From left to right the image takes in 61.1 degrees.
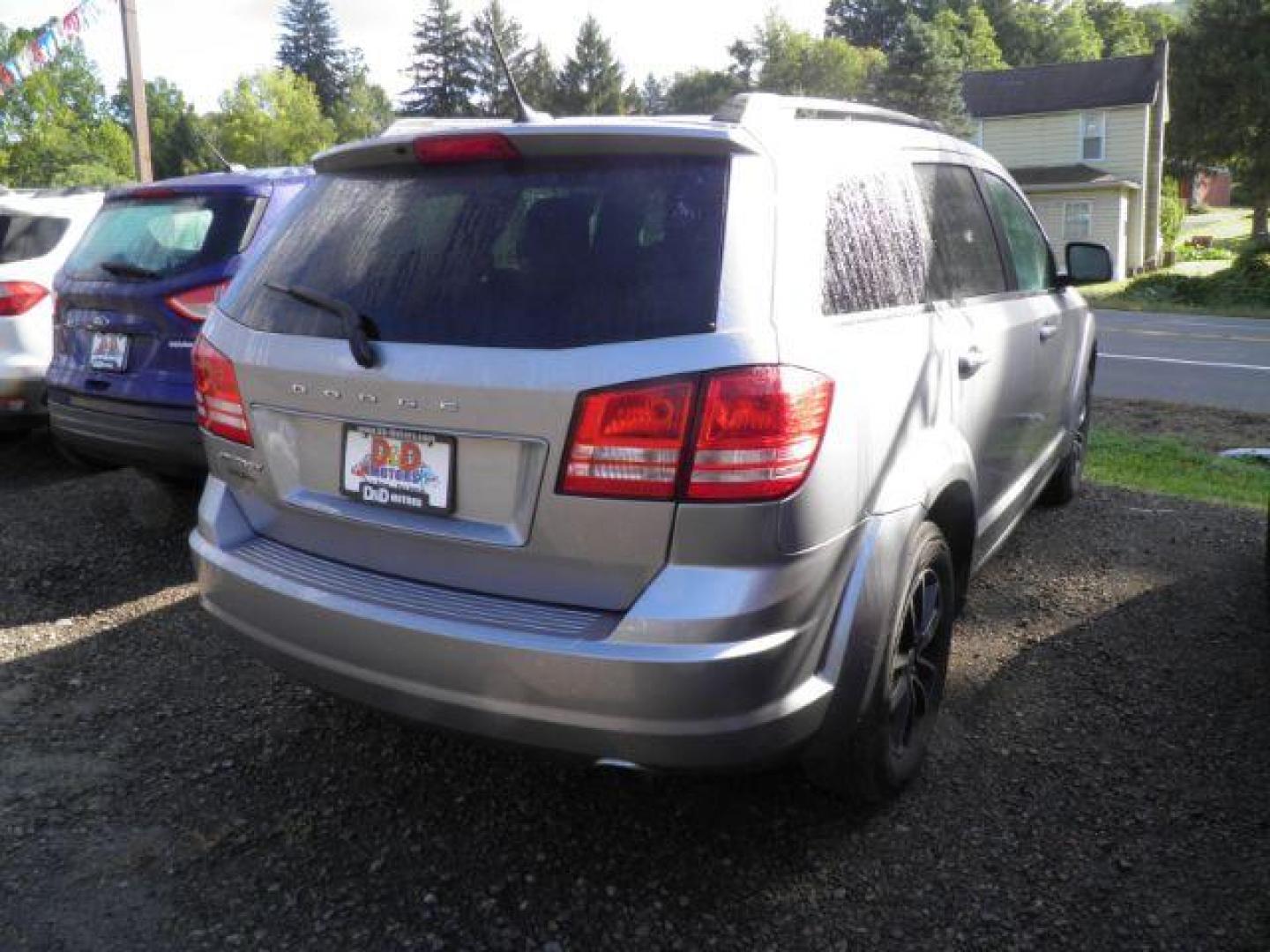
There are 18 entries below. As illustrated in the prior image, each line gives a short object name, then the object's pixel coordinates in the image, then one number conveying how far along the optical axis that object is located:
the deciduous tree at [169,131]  68.06
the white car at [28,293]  5.98
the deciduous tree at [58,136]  63.06
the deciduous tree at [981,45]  68.12
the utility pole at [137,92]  12.55
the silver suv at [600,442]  2.17
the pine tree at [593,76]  67.00
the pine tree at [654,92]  111.62
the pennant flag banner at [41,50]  15.02
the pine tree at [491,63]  68.03
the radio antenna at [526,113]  2.88
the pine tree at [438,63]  73.00
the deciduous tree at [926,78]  44.38
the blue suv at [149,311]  4.76
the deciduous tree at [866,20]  90.38
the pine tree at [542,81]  69.31
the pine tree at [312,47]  94.88
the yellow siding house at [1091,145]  35.66
